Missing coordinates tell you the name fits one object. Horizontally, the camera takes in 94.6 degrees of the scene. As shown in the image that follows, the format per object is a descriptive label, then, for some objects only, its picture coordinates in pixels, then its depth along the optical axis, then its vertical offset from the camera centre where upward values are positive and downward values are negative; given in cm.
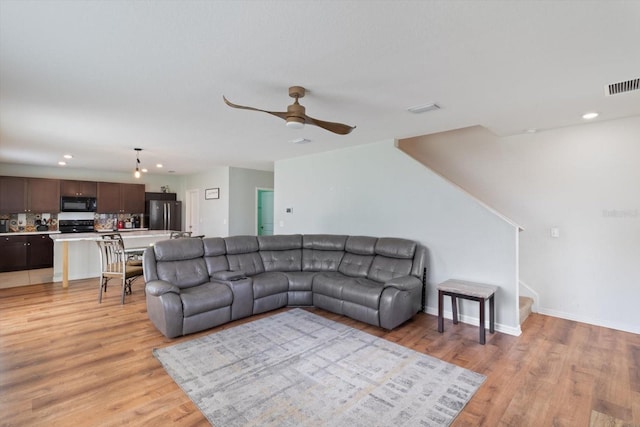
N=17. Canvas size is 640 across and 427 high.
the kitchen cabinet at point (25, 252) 652 -86
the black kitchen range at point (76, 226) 753 -29
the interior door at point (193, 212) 863 +8
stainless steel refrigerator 850 -1
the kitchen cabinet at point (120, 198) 787 +47
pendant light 522 +116
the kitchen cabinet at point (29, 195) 664 +46
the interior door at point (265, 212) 817 +8
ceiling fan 243 +82
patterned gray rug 207 -139
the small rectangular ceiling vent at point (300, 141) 454 +117
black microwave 736 +28
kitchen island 538 -73
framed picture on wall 770 +57
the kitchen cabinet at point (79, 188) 735 +67
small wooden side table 320 -89
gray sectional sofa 342 -88
